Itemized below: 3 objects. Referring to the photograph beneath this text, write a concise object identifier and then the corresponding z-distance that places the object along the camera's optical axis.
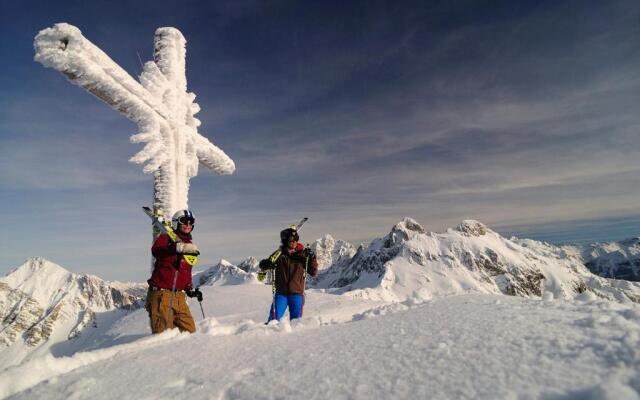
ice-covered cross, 5.36
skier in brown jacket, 8.53
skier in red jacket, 5.96
